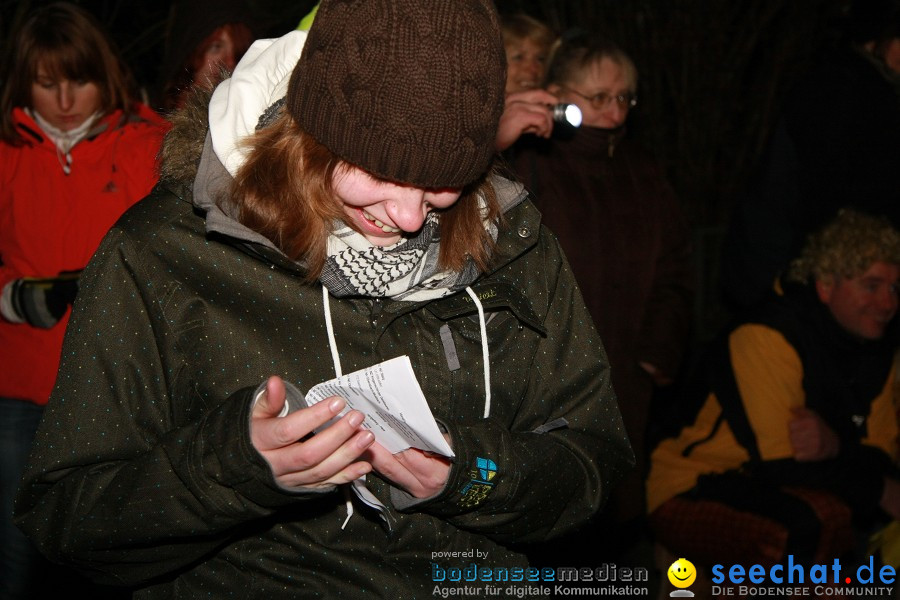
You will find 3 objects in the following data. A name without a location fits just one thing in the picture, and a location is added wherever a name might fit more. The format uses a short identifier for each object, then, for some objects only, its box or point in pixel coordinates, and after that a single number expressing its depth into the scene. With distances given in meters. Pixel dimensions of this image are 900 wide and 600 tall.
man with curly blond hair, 4.08
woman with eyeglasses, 3.96
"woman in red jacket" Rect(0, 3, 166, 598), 3.65
